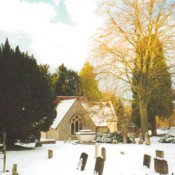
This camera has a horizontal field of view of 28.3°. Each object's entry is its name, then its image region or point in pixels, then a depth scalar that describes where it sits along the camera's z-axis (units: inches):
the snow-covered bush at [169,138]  1215.6
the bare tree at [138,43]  1169.4
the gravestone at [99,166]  535.5
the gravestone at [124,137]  1262.3
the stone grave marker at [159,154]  686.5
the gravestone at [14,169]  564.1
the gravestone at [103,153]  757.4
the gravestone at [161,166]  542.0
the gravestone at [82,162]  629.8
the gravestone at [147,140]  1143.6
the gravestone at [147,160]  628.4
